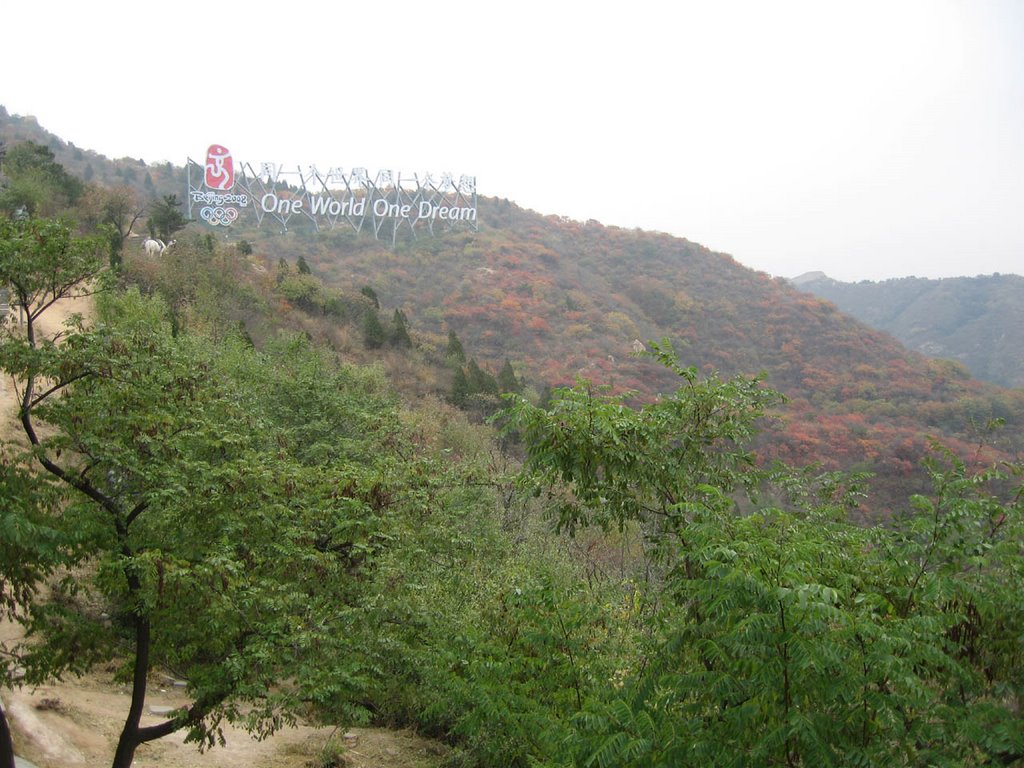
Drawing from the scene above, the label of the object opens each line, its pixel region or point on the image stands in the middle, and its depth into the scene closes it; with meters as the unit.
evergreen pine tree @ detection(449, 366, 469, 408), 33.22
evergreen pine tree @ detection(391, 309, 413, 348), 39.16
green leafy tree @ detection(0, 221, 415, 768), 6.30
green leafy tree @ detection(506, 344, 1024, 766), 3.60
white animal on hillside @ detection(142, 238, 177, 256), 35.03
